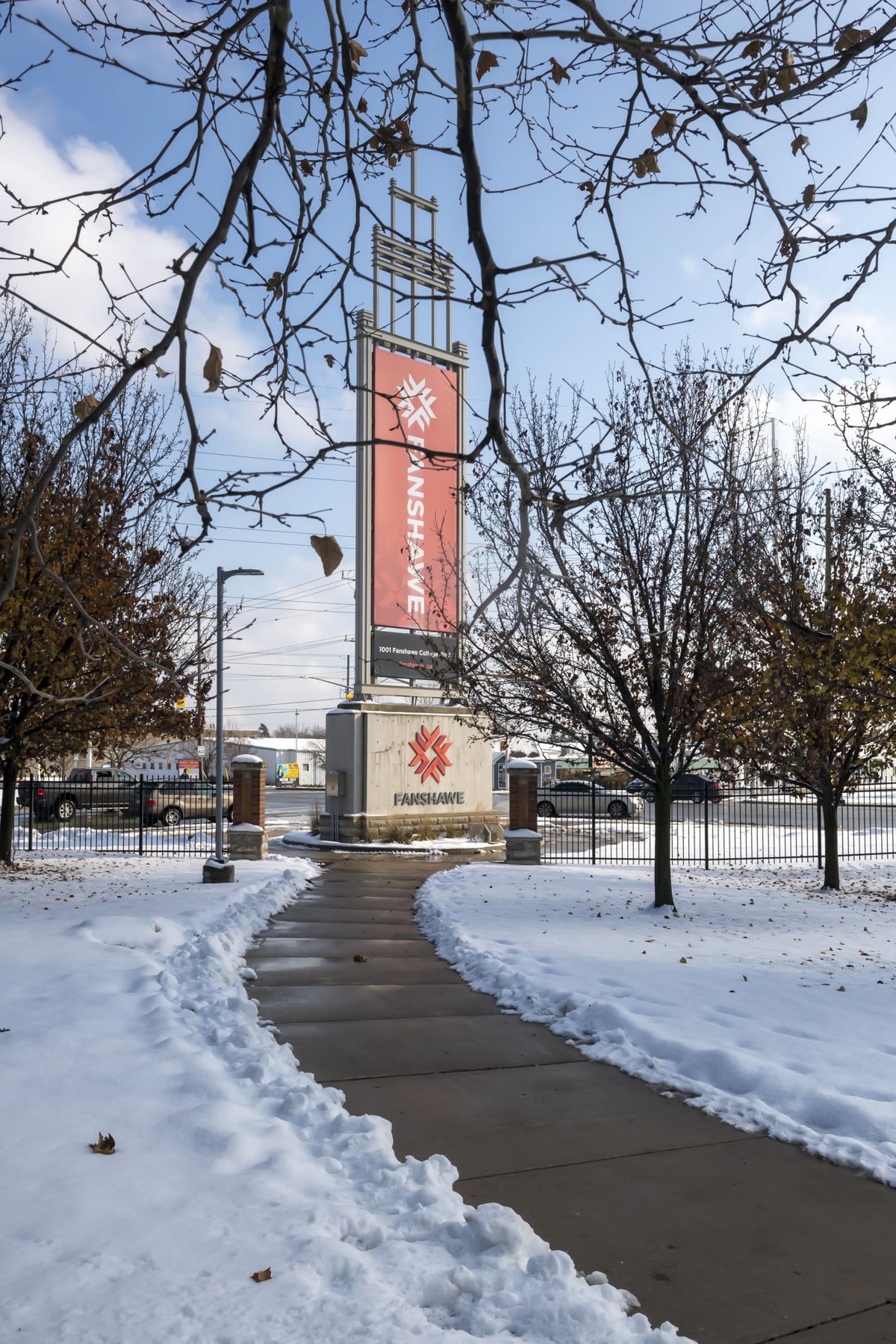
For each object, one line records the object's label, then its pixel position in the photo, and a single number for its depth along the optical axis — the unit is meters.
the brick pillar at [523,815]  18.61
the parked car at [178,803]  27.02
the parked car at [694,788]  20.47
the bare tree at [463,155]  2.79
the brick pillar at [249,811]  18.03
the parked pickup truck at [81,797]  27.12
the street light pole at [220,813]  12.76
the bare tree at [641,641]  11.88
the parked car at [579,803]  32.53
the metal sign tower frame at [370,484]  21.81
